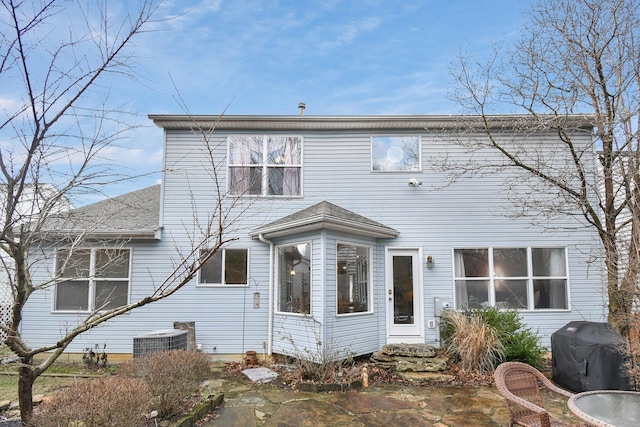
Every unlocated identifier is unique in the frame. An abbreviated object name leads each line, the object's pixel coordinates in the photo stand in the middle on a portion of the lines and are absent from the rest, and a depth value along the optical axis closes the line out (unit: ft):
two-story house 27.73
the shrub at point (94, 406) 10.09
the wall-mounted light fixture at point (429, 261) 28.40
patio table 9.77
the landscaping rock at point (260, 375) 22.50
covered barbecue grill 18.61
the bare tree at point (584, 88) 19.15
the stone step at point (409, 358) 23.35
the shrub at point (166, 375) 14.53
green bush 23.47
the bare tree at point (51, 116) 8.92
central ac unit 20.43
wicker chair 10.97
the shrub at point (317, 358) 21.79
